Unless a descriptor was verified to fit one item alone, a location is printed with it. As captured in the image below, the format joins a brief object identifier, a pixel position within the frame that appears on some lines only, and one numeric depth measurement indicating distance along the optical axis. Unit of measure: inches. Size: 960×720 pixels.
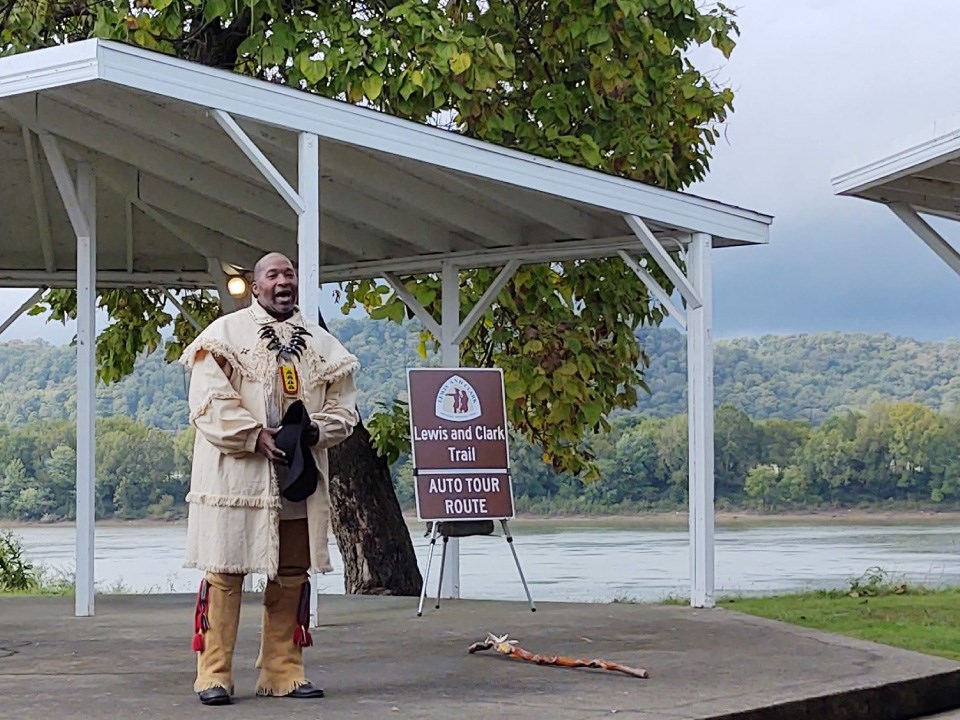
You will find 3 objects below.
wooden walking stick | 486.5
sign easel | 696.7
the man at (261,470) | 408.3
